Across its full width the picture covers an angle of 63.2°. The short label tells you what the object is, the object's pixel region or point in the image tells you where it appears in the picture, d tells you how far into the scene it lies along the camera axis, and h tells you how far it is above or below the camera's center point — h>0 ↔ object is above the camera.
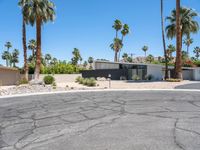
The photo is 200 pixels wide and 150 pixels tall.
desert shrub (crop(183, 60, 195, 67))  31.65 +2.49
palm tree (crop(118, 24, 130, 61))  42.09 +12.17
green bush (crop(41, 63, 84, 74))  30.33 +1.57
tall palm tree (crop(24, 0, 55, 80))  21.15 +8.44
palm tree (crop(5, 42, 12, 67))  57.40 +8.95
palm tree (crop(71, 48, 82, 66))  54.63 +7.16
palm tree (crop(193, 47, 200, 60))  56.77 +8.89
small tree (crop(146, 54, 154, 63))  56.54 +6.57
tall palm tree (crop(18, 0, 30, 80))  22.44 +7.72
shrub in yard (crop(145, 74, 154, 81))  27.46 -0.05
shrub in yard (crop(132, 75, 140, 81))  27.18 -0.12
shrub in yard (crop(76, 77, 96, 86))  20.06 -0.62
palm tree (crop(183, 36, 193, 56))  51.67 +10.94
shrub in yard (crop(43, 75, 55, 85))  20.89 -0.34
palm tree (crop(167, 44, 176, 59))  48.85 +8.05
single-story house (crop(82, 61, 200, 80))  27.97 +1.02
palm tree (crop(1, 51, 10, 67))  58.08 +7.73
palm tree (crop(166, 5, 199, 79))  26.49 +8.72
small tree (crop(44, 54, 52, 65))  65.39 +8.17
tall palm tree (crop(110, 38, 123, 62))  45.22 +9.14
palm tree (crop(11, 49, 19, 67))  57.60 +7.34
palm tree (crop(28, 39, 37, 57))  45.69 +8.92
